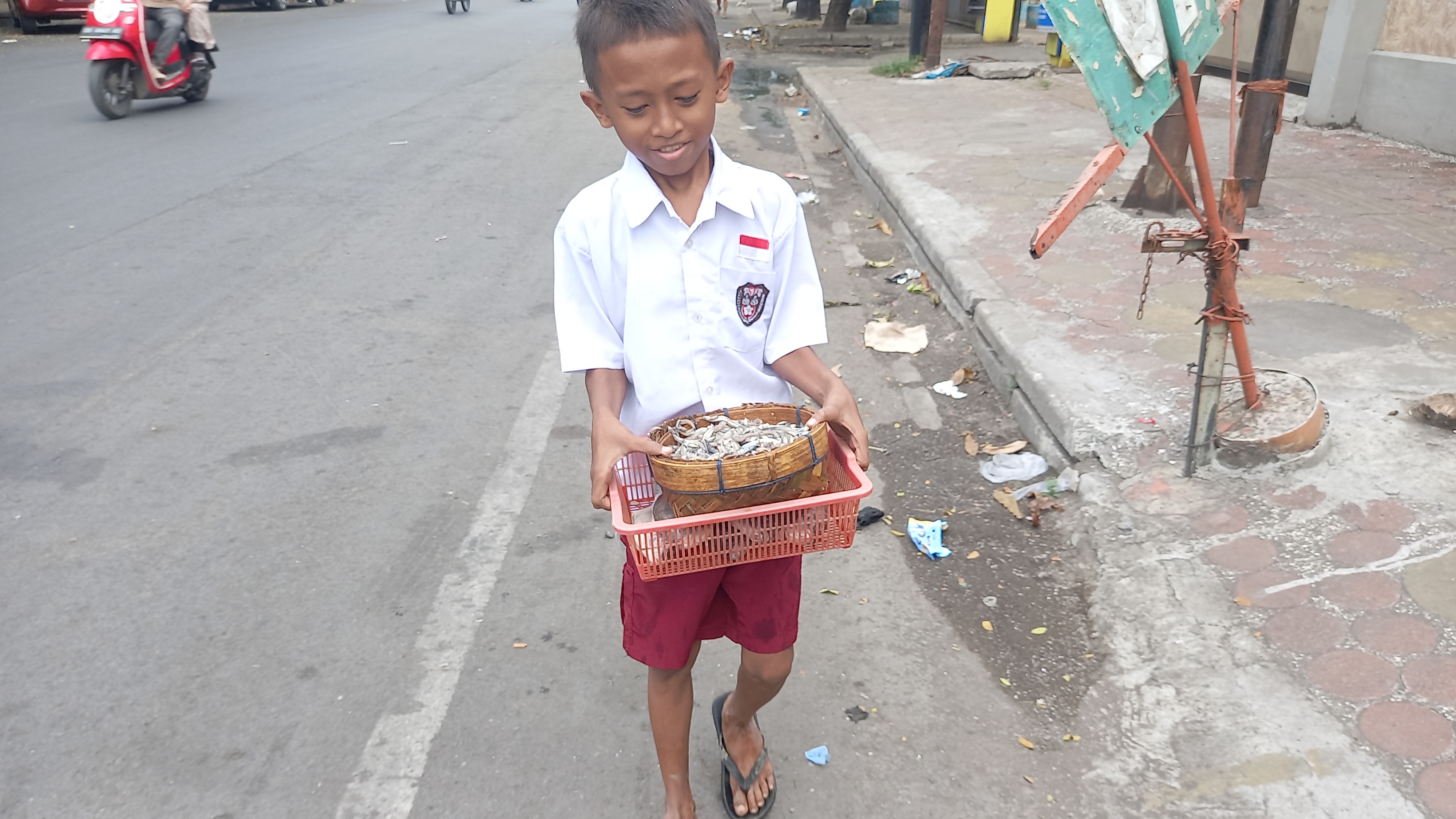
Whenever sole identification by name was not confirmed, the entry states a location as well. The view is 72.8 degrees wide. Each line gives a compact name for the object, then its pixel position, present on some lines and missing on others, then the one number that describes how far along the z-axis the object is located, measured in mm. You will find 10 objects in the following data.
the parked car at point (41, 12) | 16188
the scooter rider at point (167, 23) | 9852
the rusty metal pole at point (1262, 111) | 5578
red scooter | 9188
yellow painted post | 17219
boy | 1650
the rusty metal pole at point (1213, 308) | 2744
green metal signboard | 2623
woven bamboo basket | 1578
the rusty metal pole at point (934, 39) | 12680
